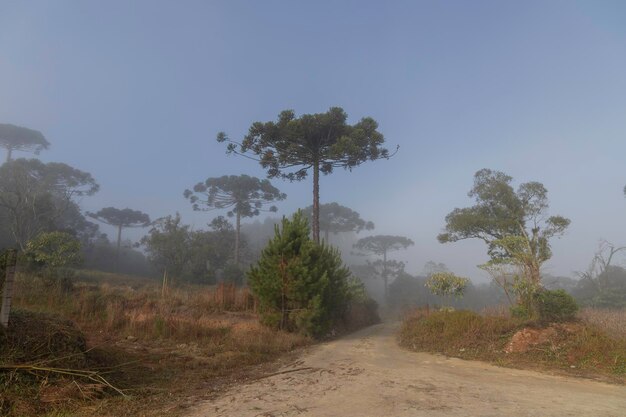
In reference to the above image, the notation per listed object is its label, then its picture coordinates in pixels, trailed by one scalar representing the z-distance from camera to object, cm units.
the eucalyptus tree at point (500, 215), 2639
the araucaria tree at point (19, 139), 5357
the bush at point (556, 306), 1148
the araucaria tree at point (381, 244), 6538
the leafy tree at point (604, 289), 3181
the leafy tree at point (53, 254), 1752
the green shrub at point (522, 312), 1233
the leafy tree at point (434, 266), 7593
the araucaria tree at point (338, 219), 6094
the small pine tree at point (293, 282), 1362
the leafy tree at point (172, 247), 3419
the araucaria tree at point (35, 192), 3250
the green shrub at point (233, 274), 3291
